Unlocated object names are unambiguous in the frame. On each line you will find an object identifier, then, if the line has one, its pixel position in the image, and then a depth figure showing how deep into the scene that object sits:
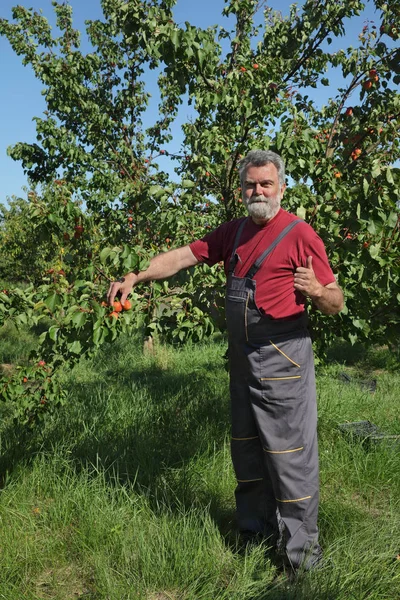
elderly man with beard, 2.34
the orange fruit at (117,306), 2.39
